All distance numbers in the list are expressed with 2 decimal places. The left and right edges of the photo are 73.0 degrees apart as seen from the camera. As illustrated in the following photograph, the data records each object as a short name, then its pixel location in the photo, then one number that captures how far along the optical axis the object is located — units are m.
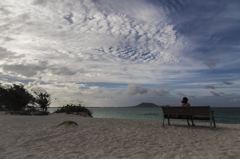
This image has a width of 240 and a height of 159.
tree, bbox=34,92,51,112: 21.17
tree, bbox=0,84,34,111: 22.22
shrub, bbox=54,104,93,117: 22.62
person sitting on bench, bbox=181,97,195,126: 8.89
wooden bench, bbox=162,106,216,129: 8.06
